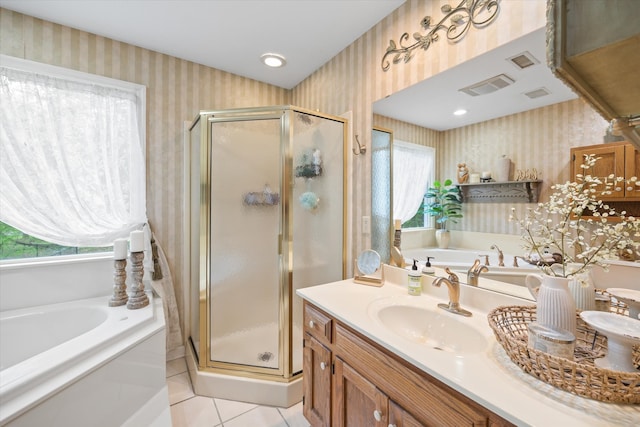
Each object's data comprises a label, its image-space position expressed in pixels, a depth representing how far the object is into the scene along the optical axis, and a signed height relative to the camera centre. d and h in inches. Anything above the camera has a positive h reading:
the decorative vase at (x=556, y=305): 29.2 -10.6
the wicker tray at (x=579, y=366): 22.6 -15.4
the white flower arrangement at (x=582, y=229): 31.0 -2.0
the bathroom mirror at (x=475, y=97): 41.2 +22.7
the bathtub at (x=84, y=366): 39.1 -29.9
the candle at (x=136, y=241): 69.7 -8.8
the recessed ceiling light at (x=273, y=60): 83.1 +49.4
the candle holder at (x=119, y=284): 69.9 -21.0
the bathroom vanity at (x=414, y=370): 24.0 -19.2
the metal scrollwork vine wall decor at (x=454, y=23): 45.9 +37.0
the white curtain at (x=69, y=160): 66.2 +13.5
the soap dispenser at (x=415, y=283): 54.9 -15.2
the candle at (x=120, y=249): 69.7 -11.0
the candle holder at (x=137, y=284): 69.7 -20.6
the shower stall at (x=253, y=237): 71.6 -7.9
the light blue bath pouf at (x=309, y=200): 74.4 +2.9
